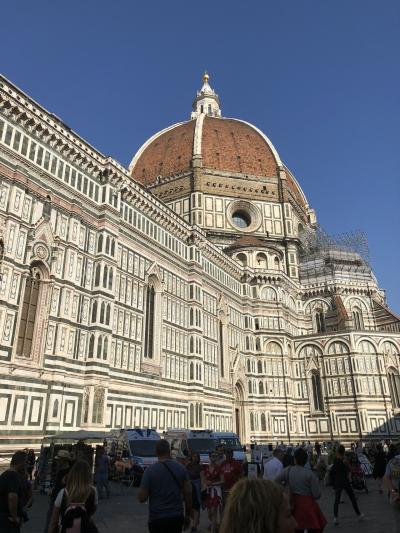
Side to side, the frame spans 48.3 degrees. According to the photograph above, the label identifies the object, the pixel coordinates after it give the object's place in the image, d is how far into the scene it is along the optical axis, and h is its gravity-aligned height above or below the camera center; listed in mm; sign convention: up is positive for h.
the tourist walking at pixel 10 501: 5355 -590
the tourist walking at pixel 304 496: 5848 -642
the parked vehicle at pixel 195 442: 21844 +198
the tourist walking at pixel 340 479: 10133 -744
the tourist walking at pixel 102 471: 14906 -726
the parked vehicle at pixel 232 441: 22312 +253
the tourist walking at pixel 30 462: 18062 -520
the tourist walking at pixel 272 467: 8453 -396
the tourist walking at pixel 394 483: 6340 -570
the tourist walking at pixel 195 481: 9859 -756
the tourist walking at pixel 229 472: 9281 -508
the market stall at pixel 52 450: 15458 -50
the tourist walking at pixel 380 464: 17328 -732
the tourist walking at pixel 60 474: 6973 -379
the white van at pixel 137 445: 19859 +103
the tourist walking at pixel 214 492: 9316 -905
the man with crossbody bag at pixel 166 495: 5223 -531
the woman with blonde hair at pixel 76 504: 4793 -582
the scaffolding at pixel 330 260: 55438 +22146
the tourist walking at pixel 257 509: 2428 -329
